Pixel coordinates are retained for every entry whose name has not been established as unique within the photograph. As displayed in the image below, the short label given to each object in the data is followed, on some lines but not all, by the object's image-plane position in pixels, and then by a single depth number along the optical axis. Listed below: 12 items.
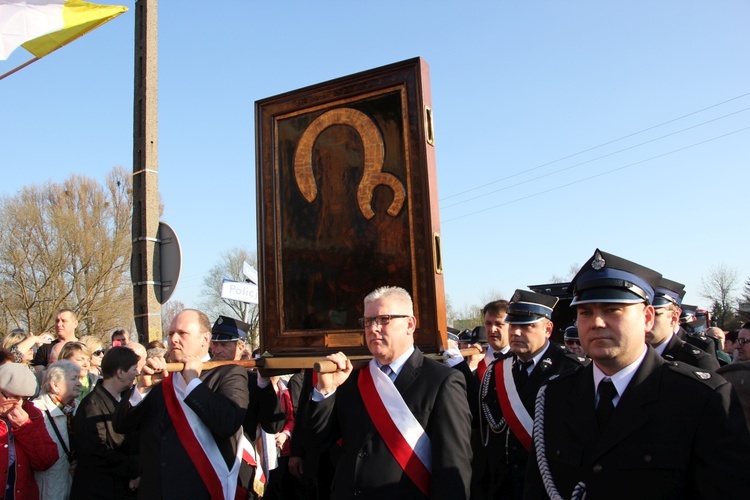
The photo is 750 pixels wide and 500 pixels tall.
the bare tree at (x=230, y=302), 42.94
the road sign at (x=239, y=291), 11.29
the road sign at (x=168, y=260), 7.32
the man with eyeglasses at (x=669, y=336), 4.59
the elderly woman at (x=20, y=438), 4.74
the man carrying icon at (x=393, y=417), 3.25
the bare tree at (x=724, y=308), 32.93
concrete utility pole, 7.54
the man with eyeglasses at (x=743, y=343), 7.46
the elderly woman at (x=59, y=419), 5.10
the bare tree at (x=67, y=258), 27.16
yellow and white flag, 7.32
